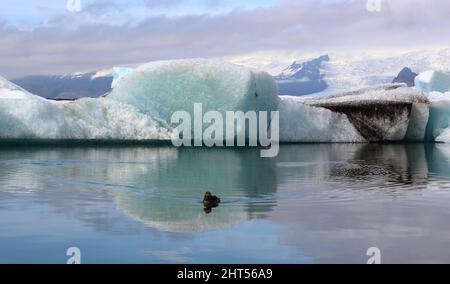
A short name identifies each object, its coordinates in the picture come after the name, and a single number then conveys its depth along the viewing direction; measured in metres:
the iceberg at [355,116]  26.90
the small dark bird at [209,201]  9.97
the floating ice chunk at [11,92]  22.63
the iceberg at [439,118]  29.53
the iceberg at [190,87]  24.05
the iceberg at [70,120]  22.45
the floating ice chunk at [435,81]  36.34
